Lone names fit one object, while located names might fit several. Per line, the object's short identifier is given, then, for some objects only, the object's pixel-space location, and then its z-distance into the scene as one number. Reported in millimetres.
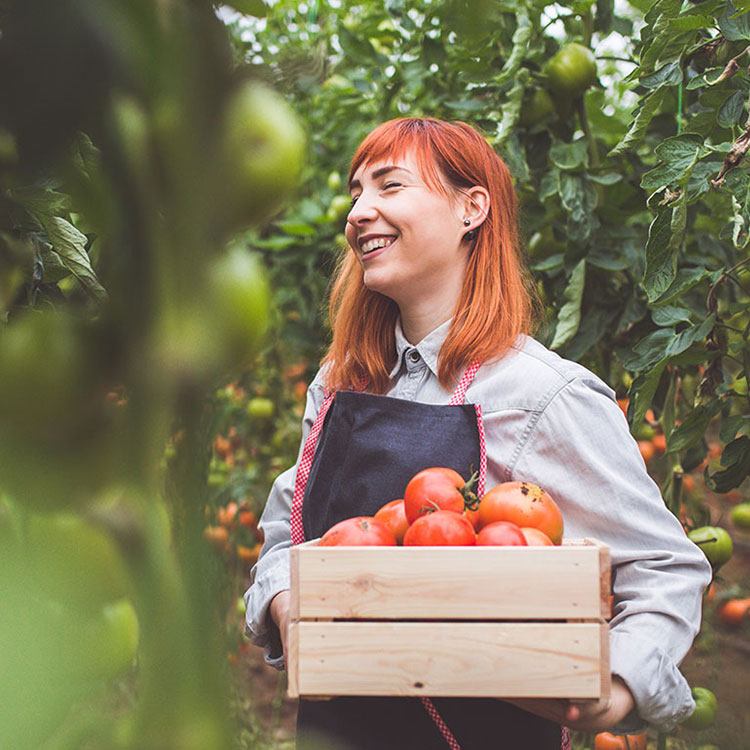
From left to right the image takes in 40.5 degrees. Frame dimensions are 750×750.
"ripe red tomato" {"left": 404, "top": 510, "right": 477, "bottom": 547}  862
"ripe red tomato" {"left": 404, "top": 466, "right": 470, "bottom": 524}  946
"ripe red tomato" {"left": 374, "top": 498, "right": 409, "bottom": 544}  990
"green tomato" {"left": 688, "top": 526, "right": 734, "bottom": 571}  1734
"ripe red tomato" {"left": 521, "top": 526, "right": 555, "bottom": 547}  894
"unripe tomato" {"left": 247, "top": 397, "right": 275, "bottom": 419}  2666
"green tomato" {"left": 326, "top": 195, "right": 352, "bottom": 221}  2314
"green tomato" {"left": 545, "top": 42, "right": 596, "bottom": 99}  1707
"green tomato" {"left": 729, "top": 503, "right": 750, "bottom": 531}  2232
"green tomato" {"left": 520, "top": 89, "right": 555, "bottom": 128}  1790
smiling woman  1022
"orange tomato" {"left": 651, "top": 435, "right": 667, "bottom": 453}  2535
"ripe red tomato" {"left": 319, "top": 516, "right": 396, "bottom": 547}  911
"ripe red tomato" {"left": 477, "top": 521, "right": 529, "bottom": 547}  878
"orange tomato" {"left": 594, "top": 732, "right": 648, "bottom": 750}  1901
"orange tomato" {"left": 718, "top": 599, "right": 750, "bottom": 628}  2963
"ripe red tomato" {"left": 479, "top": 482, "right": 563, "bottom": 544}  931
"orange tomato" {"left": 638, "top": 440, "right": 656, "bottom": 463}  2295
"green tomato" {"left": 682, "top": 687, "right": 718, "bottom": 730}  1785
